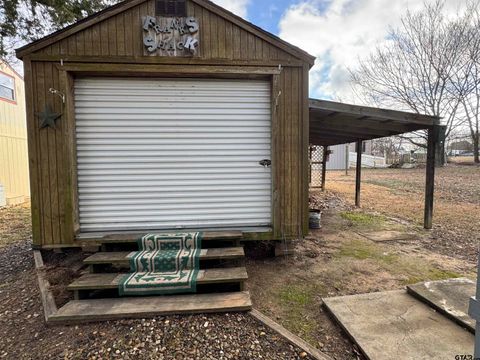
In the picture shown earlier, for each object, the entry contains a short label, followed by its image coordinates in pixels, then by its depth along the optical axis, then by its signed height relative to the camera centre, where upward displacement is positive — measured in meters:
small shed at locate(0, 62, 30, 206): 8.50 +0.64
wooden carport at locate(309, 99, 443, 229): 4.26 +0.71
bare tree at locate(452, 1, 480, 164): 15.85 +5.29
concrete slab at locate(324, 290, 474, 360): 1.94 -1.37
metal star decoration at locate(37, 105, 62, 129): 3.23 +0.52
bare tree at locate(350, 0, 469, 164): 16.62 +6.21
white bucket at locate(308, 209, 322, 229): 5.47 -1.21
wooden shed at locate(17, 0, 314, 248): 3.28 +0.45
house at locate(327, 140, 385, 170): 24.89 +0.04
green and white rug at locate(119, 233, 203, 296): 2.63 -1.14
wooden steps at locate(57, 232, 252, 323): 2.37 -1.30
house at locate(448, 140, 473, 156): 37.41 +1.75
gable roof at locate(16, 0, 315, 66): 3.21 +1.61
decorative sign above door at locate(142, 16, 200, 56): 3.31 +1.53
